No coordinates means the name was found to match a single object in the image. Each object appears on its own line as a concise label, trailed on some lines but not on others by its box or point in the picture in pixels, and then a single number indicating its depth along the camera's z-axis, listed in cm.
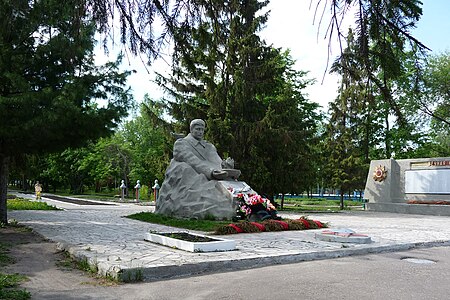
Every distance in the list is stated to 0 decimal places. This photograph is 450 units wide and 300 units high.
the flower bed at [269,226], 1137
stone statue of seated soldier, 1427
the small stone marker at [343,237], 984
